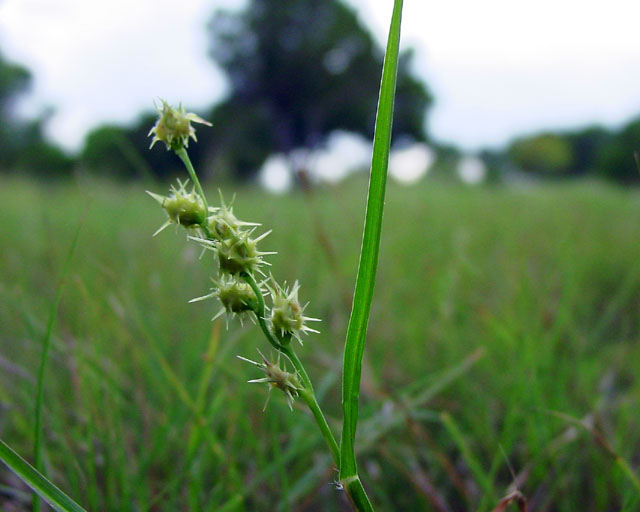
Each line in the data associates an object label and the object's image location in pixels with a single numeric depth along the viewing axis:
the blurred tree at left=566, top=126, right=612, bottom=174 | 19.17
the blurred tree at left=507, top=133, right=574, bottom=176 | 18.91
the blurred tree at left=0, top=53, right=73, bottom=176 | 15.45
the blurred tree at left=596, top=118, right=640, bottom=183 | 10.91
